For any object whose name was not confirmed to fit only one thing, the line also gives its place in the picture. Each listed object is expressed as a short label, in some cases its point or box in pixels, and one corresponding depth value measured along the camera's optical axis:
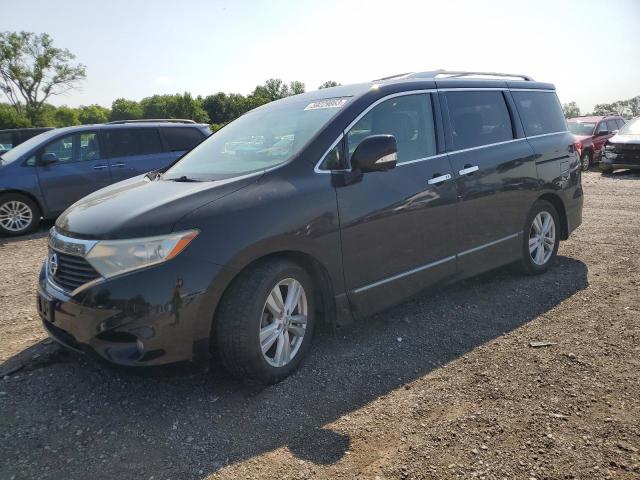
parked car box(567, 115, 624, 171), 16.36
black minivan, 2.72
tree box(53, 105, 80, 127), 81.82
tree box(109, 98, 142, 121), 110.69
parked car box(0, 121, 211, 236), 8.12
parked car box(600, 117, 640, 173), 13.92
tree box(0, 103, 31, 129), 43.56
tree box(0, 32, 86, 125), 57.50
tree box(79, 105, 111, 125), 100.50
